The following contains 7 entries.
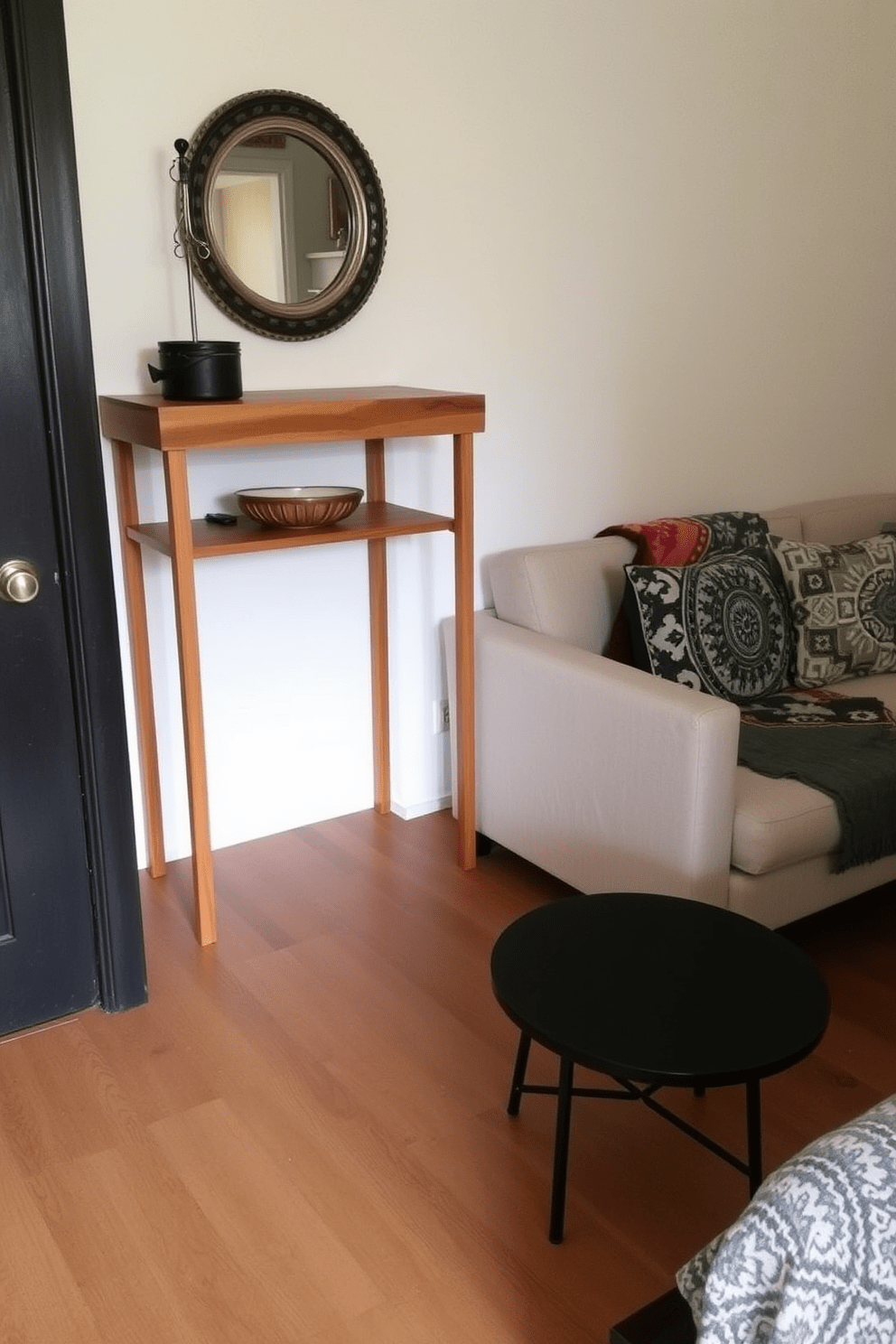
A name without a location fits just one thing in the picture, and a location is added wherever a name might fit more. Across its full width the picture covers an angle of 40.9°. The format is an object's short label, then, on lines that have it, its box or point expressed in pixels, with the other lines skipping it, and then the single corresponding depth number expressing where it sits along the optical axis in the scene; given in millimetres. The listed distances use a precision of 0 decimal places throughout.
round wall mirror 2439
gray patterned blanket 998
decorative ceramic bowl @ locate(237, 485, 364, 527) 2426
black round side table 1480
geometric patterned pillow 2920
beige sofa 2252
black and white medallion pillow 2688
